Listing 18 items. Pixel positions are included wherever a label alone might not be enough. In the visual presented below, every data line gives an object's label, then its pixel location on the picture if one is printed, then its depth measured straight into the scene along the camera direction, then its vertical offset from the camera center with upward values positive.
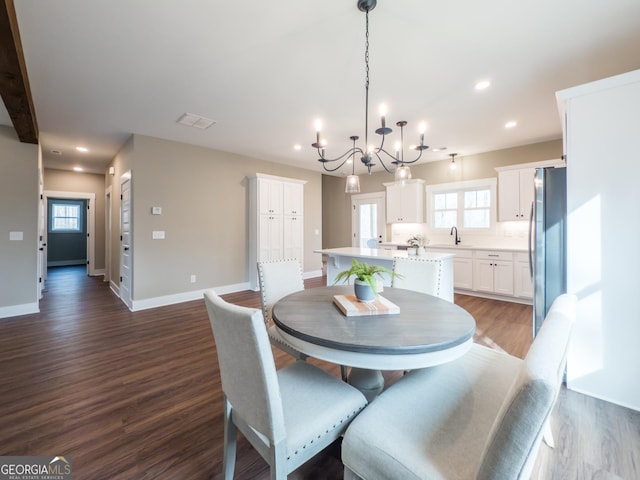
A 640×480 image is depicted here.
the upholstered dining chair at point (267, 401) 1.01 -0.69
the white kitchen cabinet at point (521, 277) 4.32 -0.60
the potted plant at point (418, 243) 3.65 -0.06
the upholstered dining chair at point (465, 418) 0.69 -0.69
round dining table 1.13 -0.42
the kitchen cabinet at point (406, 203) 6.05 +0.81
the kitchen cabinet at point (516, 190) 4.59 +0.84
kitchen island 3.46 -0.30
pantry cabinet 5.38 +0.41
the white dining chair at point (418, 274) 2.33 -0.31
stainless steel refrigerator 2.35 +0.00
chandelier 1.81 +0.90
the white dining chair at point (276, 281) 2.33 -0.37
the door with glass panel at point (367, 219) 7.04 +0.55
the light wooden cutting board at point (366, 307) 1.51 -0.38
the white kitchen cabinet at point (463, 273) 4.96 -0.62
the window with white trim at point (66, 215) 8.35 +0.74
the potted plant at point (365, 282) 1.66 -0.26
